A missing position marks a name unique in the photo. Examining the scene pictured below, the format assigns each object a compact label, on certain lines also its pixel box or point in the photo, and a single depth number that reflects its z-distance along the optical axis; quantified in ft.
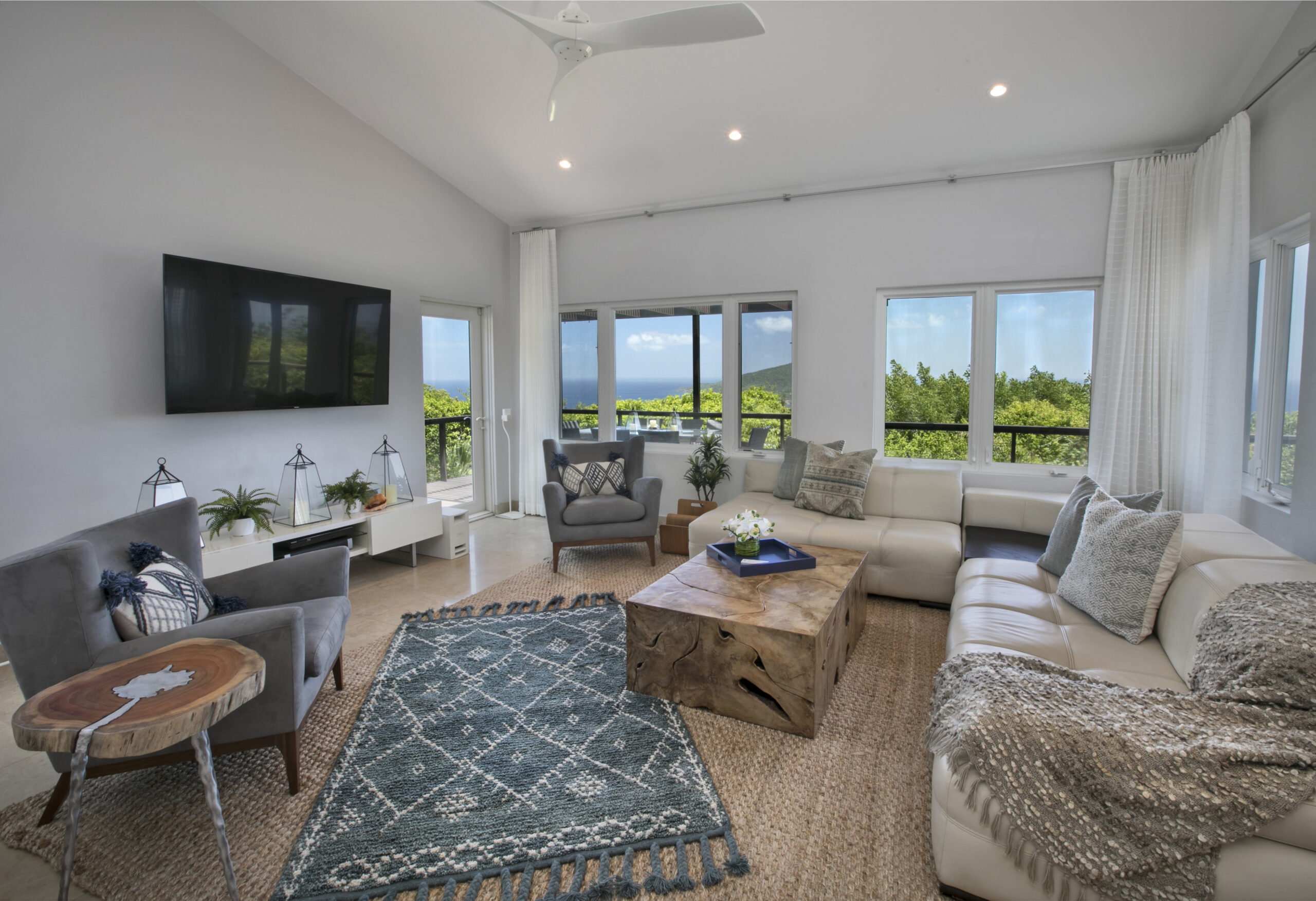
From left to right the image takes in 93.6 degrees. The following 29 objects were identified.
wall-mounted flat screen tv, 11.07
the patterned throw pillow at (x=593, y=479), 15.11
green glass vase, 9.91
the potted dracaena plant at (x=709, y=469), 17.01
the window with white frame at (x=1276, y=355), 9.38
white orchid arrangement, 9.81
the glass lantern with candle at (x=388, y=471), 15.13
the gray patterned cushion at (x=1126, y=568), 7.13
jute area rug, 5.45
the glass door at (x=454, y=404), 17.78
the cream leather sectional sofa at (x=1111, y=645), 4.33
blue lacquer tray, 9.49
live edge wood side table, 4.29
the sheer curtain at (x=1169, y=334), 10.44
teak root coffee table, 7.43
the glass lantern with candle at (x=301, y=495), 12.69
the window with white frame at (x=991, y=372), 13.88
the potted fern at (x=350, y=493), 13.53
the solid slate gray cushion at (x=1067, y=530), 9.14
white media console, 10.87
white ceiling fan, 7.52
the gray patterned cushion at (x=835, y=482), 13.35
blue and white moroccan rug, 5.51
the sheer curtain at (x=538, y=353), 19.10
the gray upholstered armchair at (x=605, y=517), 13.99
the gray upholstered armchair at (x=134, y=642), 5.69
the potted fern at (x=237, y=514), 11.53
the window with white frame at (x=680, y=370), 16.93
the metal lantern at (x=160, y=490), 10.82
